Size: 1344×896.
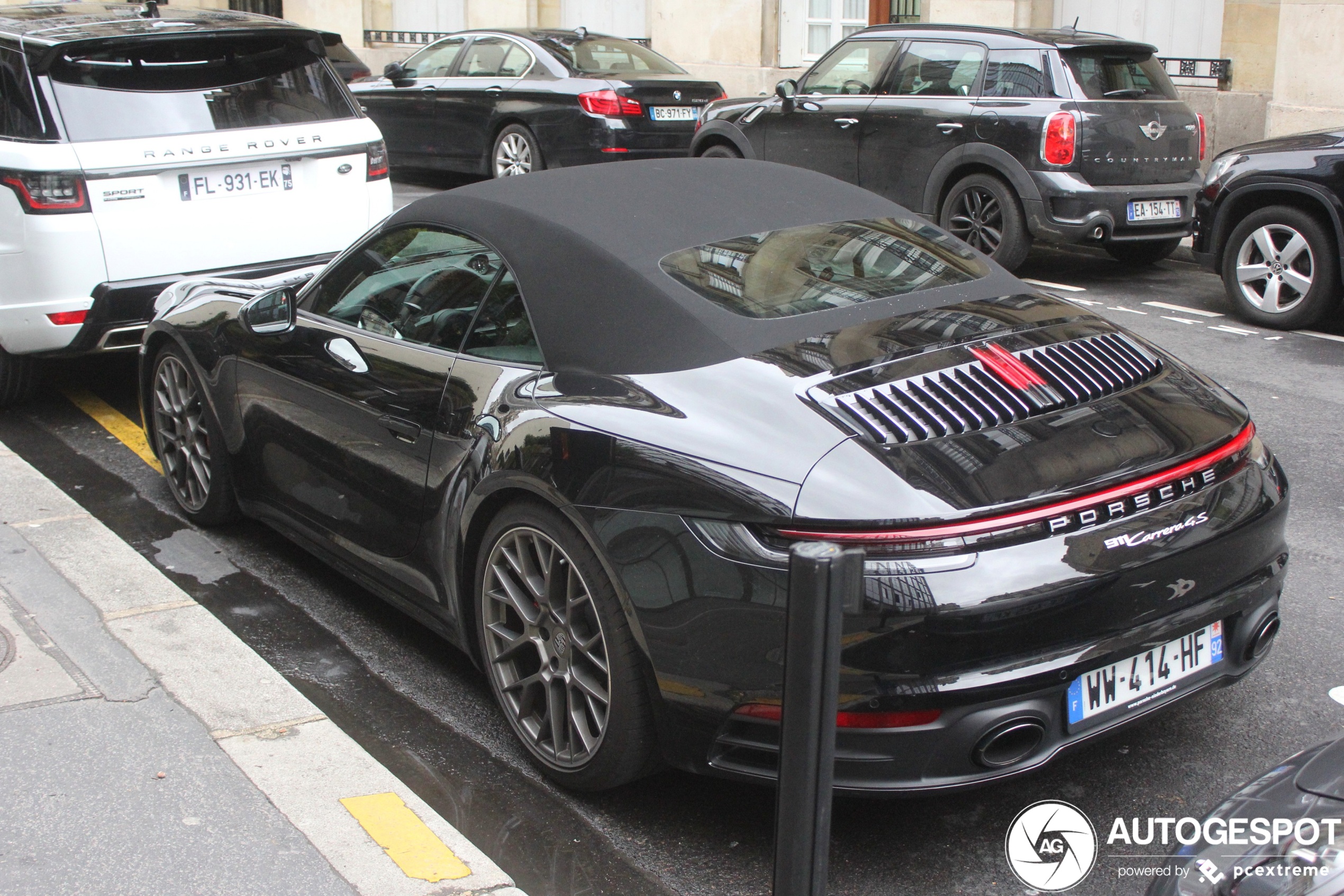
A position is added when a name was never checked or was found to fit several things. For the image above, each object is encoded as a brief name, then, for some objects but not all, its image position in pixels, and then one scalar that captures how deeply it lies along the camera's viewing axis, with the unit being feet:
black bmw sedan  42.45
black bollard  7.04
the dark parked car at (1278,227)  26.73
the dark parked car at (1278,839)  7.14
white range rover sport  19.97
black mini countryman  30.94
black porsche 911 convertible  9.47
